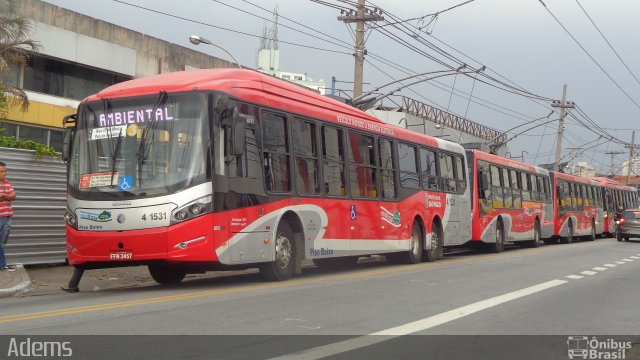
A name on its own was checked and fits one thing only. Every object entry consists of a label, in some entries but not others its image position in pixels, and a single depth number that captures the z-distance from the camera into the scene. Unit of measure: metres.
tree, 14.70
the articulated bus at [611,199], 40.19
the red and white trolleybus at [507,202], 22.03
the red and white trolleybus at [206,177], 9.80
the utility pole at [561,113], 42.94
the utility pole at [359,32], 22.56
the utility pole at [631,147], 70.65
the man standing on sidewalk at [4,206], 11.55
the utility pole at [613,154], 77.53
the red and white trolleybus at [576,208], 31.39
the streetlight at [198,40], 23.29
